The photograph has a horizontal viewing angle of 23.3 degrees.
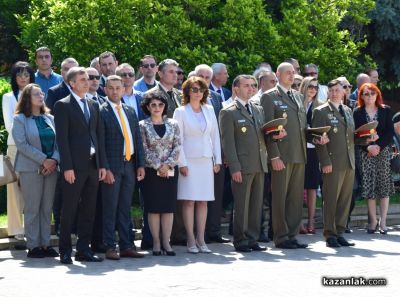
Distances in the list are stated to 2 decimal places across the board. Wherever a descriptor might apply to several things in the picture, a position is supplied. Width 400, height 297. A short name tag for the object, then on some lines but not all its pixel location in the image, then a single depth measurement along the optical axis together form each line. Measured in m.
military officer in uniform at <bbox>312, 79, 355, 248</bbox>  12.66
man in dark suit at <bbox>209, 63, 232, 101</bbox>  13.76
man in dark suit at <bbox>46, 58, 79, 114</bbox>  11.85
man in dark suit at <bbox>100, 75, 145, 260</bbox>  11.20
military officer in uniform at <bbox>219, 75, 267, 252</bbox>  12.02
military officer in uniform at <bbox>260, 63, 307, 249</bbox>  12.30
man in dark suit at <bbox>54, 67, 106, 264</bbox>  10.79
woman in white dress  11.88
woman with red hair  13.91
